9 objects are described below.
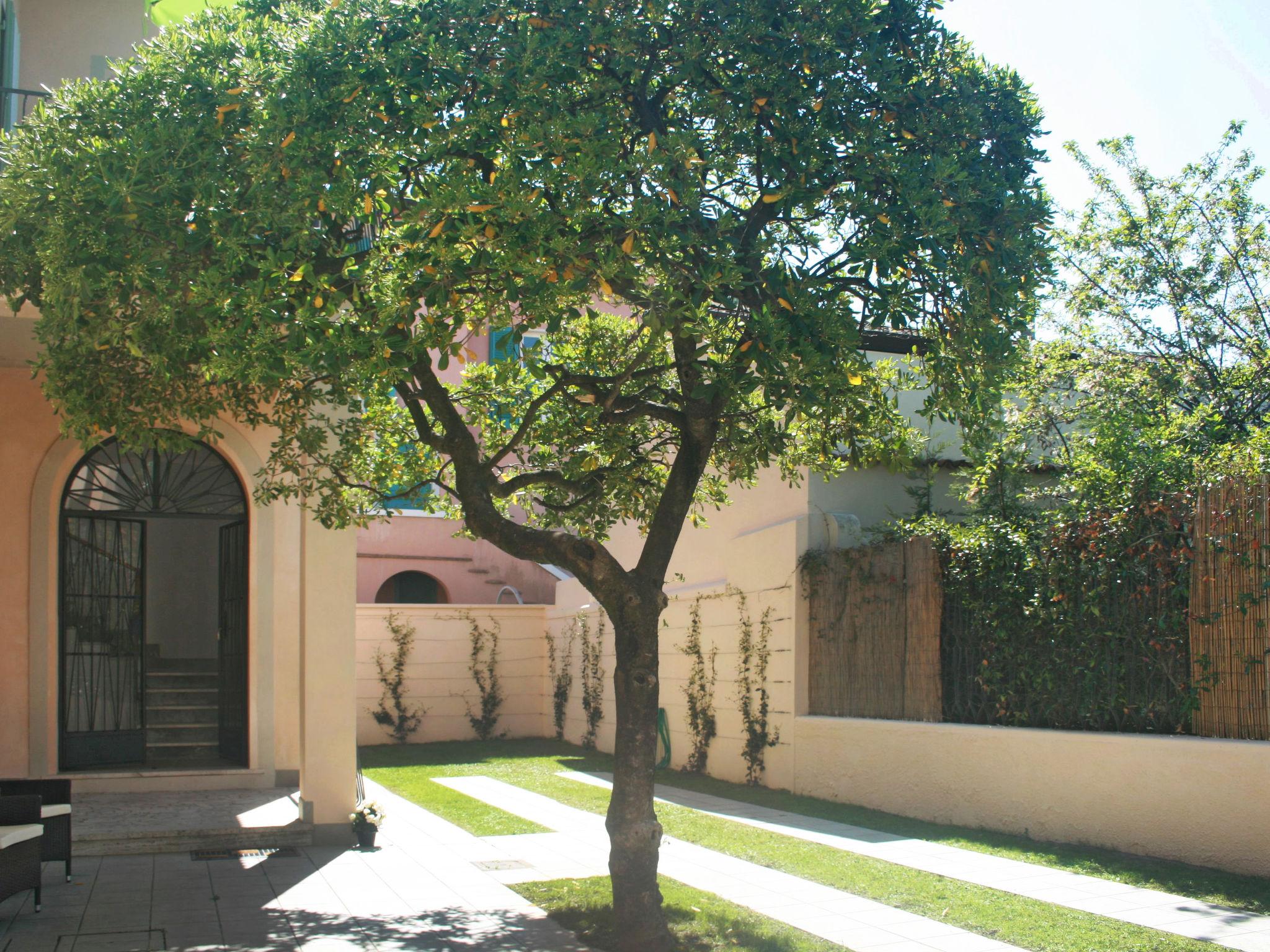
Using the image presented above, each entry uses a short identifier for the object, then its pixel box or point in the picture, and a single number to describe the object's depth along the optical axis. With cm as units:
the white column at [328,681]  846
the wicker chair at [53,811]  688
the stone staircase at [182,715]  1134
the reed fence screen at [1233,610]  701
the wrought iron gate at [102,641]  1028
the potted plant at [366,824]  832
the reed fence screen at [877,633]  983
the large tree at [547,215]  527
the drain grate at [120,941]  565
